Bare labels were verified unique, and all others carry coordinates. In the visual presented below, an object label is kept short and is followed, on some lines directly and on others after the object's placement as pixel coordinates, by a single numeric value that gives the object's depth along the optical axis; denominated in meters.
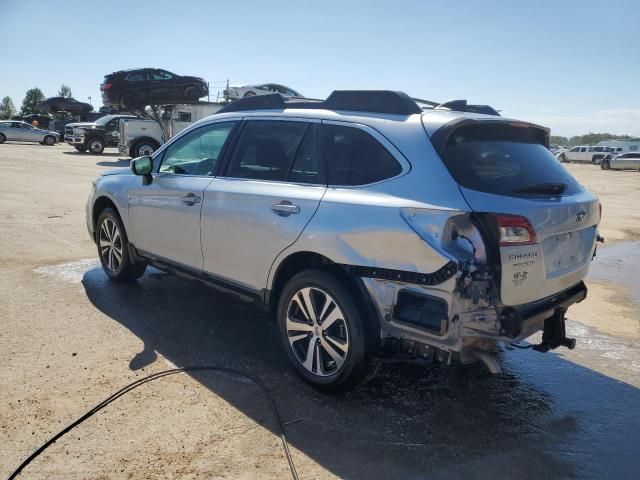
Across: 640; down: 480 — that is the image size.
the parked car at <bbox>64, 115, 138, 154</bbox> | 24.78
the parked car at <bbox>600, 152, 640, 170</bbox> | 39.12
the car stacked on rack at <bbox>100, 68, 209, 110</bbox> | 20.14
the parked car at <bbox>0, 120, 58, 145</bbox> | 31.92
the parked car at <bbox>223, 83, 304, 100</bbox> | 25.95
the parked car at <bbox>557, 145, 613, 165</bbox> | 49.56
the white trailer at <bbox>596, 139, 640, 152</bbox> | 63.91
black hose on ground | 2.72
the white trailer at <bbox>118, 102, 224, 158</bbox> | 20.30
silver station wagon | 2.85
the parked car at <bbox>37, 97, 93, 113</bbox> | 41.06
